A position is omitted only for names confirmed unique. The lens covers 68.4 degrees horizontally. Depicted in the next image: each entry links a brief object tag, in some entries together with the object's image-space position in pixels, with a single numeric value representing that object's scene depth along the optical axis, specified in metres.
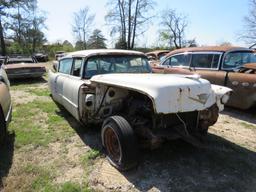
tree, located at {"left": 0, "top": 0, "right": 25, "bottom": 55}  22.43
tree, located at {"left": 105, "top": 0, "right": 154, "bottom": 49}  24.12
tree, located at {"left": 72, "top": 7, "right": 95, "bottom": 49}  33.56
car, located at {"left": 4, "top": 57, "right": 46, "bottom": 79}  8.45
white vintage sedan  2.41
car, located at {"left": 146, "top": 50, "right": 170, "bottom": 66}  11.73
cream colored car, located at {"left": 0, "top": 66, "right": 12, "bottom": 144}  3.06
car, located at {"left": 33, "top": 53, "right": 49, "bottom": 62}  21.32
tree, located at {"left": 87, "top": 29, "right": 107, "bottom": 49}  34.89
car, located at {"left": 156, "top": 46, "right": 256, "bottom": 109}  4.24
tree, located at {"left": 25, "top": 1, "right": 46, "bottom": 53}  29.89
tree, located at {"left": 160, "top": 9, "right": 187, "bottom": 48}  29.11
